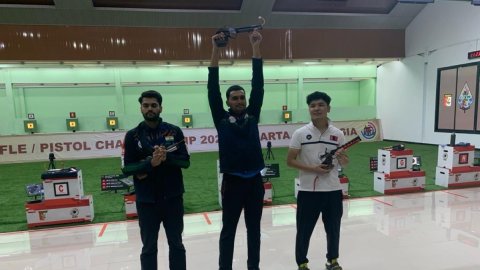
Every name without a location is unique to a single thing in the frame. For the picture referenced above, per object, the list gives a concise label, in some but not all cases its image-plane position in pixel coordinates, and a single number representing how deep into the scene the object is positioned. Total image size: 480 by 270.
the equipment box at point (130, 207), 4.13
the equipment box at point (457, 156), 5.33
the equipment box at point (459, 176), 5.30
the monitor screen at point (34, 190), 4.12
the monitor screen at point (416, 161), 5.35
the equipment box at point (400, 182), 5.03
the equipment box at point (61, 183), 3.89
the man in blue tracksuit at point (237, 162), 2.06
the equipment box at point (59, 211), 3.88
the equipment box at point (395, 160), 5.06
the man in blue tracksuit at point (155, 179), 1.96
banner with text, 10.03
